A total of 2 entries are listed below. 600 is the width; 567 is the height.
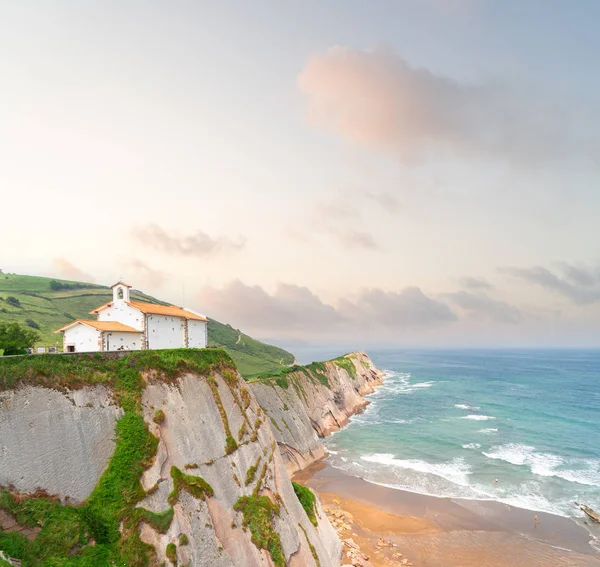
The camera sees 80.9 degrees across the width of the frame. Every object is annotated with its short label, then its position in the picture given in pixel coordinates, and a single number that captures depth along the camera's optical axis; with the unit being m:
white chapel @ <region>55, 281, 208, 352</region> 30.80
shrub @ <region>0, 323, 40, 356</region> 25.03
